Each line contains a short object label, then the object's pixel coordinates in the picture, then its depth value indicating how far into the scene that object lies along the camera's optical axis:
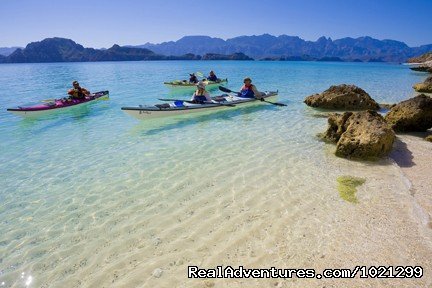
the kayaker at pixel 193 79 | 26.97
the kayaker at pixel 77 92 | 18.73
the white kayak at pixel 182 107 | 13.88
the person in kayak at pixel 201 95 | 16.62
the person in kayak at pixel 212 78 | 29.75
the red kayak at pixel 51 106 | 15.70
